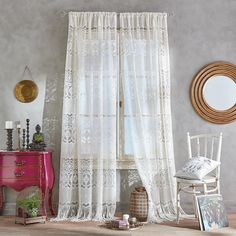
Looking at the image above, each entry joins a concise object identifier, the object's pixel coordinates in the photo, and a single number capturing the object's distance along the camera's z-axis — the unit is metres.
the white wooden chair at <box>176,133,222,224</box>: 4.90
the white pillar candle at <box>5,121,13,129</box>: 5.47
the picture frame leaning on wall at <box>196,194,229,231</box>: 4.74
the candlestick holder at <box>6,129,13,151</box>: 5.46
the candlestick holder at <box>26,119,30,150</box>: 5.46
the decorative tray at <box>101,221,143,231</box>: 4.81
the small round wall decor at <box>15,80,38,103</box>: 5.70
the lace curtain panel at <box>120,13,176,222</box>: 5.48
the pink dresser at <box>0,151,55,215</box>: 5.23
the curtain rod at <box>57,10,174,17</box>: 5.73
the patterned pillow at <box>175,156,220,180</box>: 4.79
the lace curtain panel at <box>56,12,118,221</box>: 5.44
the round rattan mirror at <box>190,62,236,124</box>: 5.68
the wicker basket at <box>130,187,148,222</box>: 5.15
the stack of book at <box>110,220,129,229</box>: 4.79
